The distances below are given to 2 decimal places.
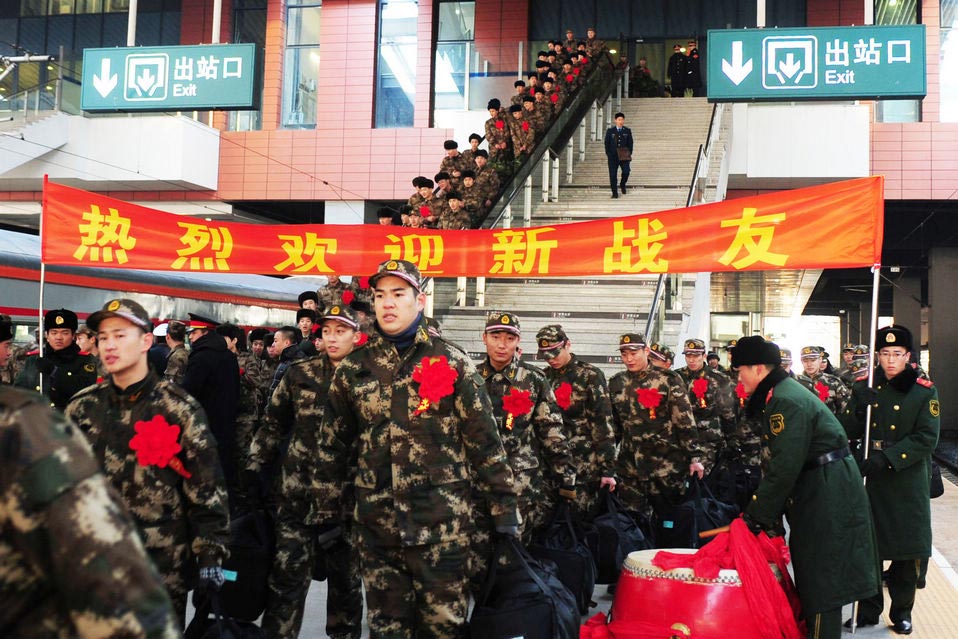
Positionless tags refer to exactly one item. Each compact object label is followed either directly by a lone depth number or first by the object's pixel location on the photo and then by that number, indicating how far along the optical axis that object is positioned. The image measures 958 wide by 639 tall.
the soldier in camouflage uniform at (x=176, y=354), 8.22
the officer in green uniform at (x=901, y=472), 5.71
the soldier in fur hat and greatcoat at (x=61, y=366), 7.30
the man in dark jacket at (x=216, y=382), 6.31
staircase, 11.79
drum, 4.60
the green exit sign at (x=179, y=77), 11.64
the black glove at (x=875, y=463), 5.67
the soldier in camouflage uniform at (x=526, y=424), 5.77
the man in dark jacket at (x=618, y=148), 15.42
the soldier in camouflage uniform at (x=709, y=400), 9.50
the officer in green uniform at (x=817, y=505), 4.49
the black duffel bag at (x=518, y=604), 3.79
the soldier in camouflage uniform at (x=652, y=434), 7.71
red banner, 6.43
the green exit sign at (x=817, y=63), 10.35
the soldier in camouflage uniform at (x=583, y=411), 6.86
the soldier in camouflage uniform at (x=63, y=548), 1.37
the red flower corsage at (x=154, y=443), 3.60
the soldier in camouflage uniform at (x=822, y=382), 12.16
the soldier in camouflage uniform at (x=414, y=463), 3.81
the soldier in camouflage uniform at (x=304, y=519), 4.91
